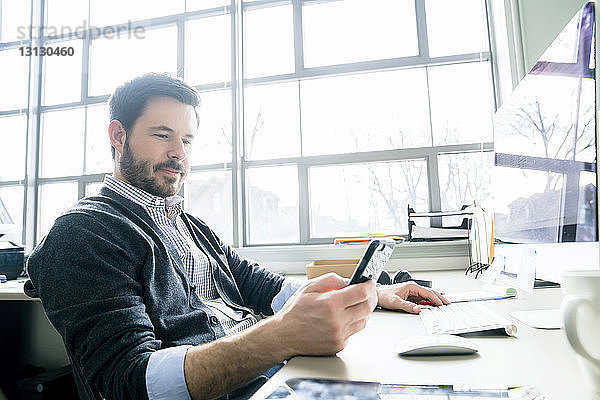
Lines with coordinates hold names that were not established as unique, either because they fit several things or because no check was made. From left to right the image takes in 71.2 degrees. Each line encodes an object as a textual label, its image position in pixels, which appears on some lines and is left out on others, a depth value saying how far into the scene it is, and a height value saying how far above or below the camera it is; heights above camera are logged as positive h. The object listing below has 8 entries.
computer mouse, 0.61 -0.17
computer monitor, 0.73 +0.15
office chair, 0.79 -0.27
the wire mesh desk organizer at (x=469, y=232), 1.77 -0.01
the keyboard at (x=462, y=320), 0.72 -0.18
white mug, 0.40 -0.09
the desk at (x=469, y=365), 0.50 -0.18
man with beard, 0.68 -0.11
